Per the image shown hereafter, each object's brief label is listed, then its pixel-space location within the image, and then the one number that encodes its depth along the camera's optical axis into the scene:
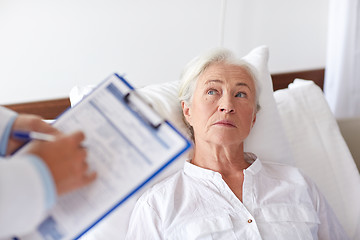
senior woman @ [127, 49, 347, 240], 1.27
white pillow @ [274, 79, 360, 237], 1.63
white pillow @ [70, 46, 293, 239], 1.56
